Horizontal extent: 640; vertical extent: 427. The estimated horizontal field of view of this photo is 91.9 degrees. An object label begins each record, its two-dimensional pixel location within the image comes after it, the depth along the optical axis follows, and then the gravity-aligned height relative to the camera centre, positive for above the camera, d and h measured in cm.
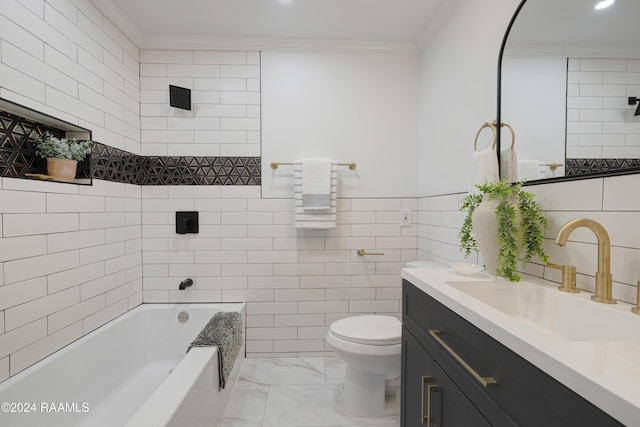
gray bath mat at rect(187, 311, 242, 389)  167 -76
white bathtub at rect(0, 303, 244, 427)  128 -91
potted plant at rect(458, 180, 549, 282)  116 -7
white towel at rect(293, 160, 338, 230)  234 -3
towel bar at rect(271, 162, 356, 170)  238 +32
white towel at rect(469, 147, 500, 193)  140 +19
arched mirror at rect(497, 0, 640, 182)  94 +43
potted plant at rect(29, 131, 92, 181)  160 +27
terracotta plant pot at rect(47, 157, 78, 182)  162 +19
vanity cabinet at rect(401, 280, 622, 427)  58 -44
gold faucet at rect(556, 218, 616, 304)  90 -14
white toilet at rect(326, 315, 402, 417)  168 -83
